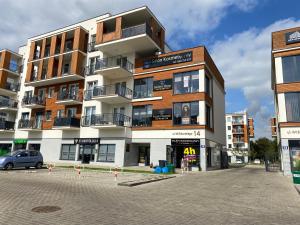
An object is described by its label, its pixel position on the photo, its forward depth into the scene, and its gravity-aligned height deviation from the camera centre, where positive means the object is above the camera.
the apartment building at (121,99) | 27.64 +6.89
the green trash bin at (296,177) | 15.03 -1.07
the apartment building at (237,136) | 81.50 +7.77
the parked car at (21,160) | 21.36 -0.84
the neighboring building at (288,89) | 23.55 +6.99
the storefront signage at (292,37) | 24.91 +12.39
